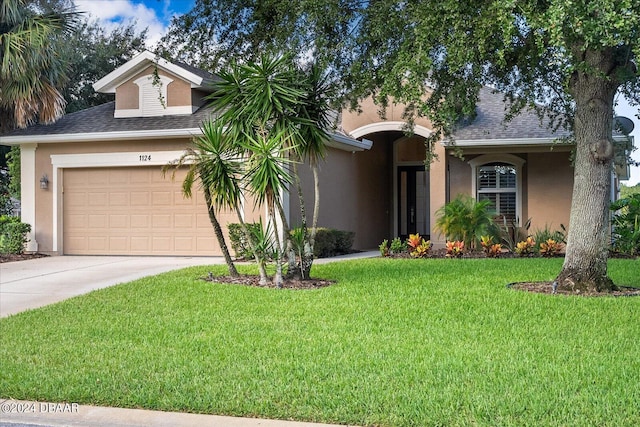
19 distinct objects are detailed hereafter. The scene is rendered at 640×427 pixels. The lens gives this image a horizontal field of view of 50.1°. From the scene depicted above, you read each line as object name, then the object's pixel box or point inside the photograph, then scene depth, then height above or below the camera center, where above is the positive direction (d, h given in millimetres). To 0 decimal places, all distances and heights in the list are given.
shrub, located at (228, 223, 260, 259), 15438 -475
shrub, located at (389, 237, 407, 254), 16681 -645
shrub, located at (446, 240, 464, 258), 15758 -653
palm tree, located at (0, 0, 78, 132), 16422 +3937
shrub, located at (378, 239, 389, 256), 16344 -696
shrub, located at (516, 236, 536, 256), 16281 -633
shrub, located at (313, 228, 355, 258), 16016 -518
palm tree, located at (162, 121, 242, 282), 11094 +895
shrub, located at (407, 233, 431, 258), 16031 -604
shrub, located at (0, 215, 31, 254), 17047 -383
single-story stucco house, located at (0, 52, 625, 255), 17000 +1330
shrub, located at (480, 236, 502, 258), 16031 -624
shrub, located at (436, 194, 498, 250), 16641 -31
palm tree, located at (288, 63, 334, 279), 11523 +1612
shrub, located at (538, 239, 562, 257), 16078 -649
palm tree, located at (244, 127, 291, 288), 10633 +833
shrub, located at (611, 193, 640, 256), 15977 -161
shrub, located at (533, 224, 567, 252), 16594 -382
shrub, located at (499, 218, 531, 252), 17392 -264
